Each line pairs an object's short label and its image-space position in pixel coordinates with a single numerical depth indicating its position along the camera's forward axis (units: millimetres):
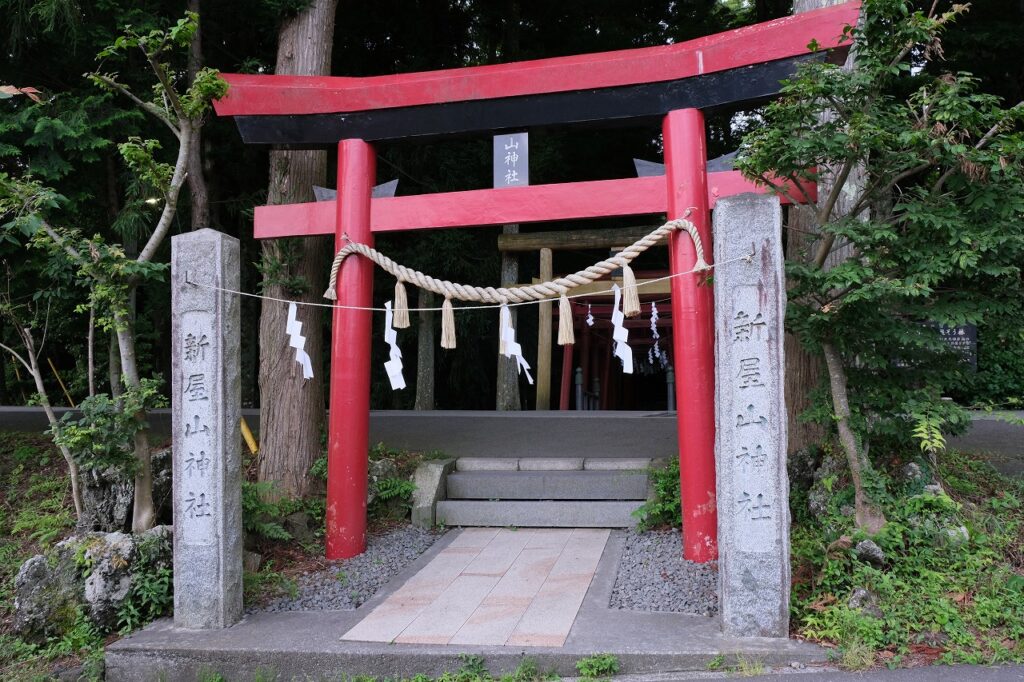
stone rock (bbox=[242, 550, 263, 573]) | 5766
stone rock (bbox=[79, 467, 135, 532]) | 5672
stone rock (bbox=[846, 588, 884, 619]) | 4348
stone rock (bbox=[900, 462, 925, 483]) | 5289
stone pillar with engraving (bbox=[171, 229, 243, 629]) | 4871
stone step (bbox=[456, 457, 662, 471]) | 7840
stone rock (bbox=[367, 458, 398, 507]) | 7414
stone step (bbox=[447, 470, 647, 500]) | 7262
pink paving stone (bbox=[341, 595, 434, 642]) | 4582
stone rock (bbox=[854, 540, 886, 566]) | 4586
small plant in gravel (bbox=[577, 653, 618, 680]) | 4082
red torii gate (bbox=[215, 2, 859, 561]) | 5621
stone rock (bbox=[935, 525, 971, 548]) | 4762
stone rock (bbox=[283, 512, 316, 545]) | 6559
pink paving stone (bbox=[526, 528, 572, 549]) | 6586
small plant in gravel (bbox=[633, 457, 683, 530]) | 6543
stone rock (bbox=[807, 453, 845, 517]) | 5449
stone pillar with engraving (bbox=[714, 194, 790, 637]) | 4324
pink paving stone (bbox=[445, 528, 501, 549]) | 6688
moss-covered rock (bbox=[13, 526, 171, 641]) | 4984
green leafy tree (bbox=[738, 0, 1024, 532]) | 4676
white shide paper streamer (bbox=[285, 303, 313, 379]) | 5704
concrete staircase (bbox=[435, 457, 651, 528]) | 7074
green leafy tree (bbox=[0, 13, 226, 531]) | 5352
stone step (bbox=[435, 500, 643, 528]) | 7008
